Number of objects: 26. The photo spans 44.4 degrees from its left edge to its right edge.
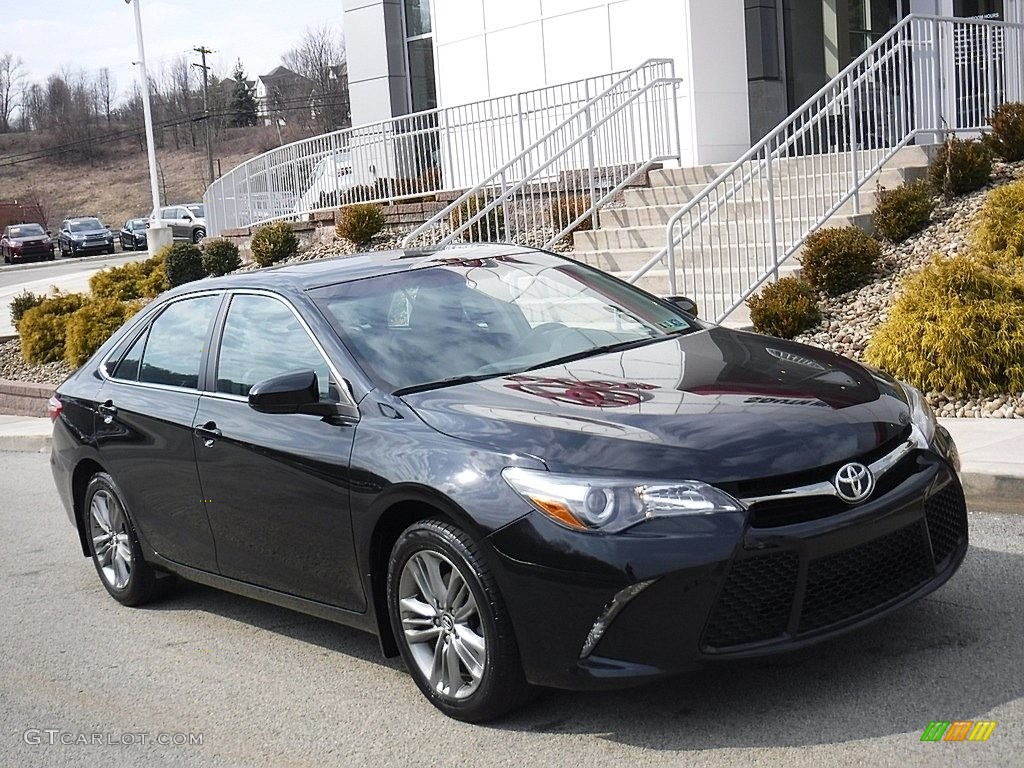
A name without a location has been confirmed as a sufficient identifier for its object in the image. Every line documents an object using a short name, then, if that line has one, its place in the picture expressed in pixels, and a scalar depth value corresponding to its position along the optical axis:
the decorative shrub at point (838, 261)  11.11
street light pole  34.66
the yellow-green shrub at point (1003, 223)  10.47
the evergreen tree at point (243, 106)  118.56
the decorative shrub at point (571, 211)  15.48
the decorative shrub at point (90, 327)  17.69
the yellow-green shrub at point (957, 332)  8.73
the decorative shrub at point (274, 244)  20.19
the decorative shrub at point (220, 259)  20.94
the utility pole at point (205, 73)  85.99
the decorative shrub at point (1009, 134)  12.59
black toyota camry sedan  3.93
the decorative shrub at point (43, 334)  18.75
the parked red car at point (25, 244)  54.50
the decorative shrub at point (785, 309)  10.57
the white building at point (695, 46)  16.70
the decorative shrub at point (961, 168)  12.11
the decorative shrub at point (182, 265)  20.73
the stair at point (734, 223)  12.00
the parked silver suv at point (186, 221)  50.34
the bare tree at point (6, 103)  130.75
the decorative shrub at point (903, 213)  11.74
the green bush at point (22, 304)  20.66
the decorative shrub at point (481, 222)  15.73
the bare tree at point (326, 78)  102.56
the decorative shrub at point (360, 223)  18.75
